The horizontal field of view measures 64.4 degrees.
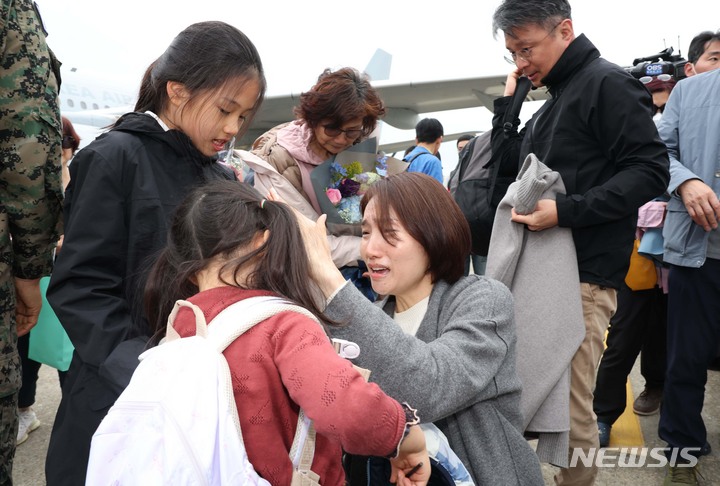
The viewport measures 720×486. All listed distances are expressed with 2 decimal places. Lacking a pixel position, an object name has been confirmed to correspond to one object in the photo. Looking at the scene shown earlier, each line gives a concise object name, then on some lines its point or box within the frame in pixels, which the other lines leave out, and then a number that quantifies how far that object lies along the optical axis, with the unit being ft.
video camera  11.98
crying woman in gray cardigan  4.68
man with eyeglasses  6.92
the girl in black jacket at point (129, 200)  4.57
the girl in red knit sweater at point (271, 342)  3.43
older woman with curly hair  8.04
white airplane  39.44
